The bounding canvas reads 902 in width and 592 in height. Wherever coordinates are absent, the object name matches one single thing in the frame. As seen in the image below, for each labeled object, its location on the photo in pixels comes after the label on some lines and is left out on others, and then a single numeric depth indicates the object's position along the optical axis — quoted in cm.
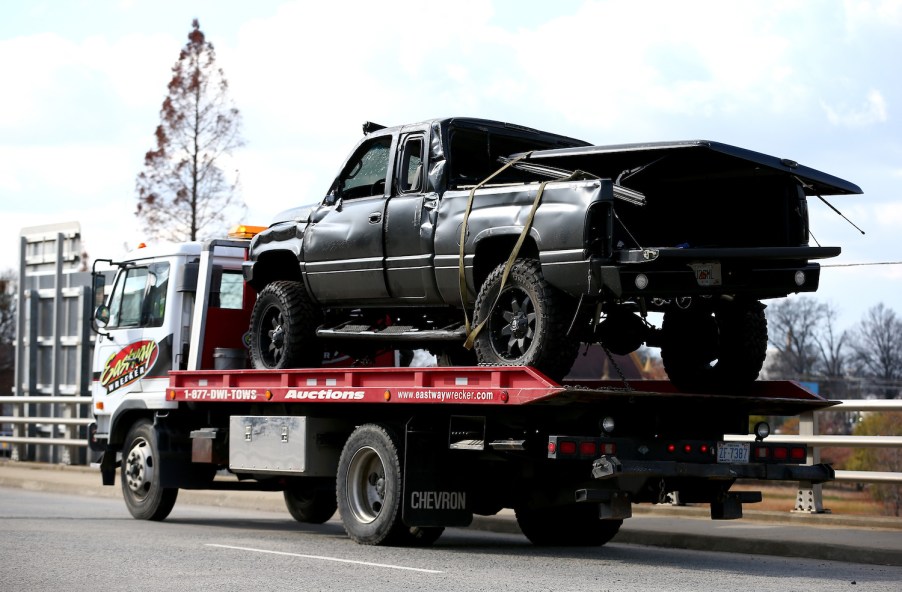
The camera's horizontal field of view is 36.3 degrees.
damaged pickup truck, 999
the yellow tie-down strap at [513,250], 1026
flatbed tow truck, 1020
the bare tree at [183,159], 2608
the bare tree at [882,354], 9194
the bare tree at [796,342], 9156
